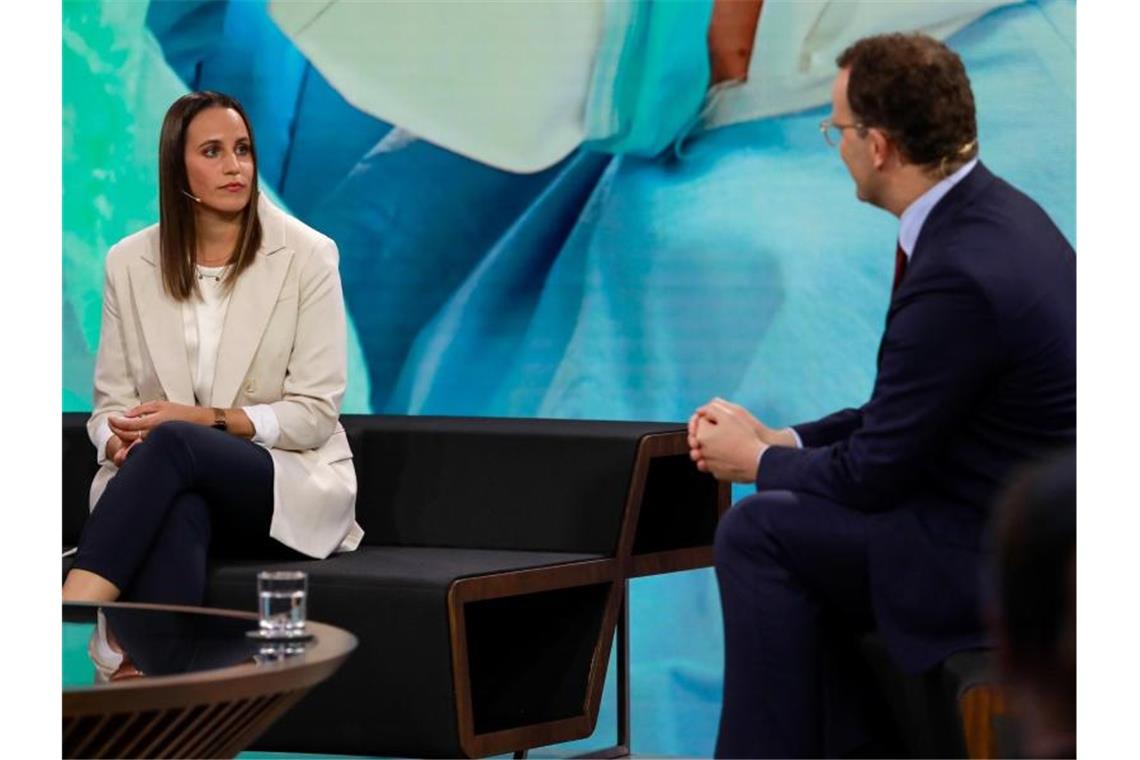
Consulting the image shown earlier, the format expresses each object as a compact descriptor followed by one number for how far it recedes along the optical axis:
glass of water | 5.50
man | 5.78
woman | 7.81
